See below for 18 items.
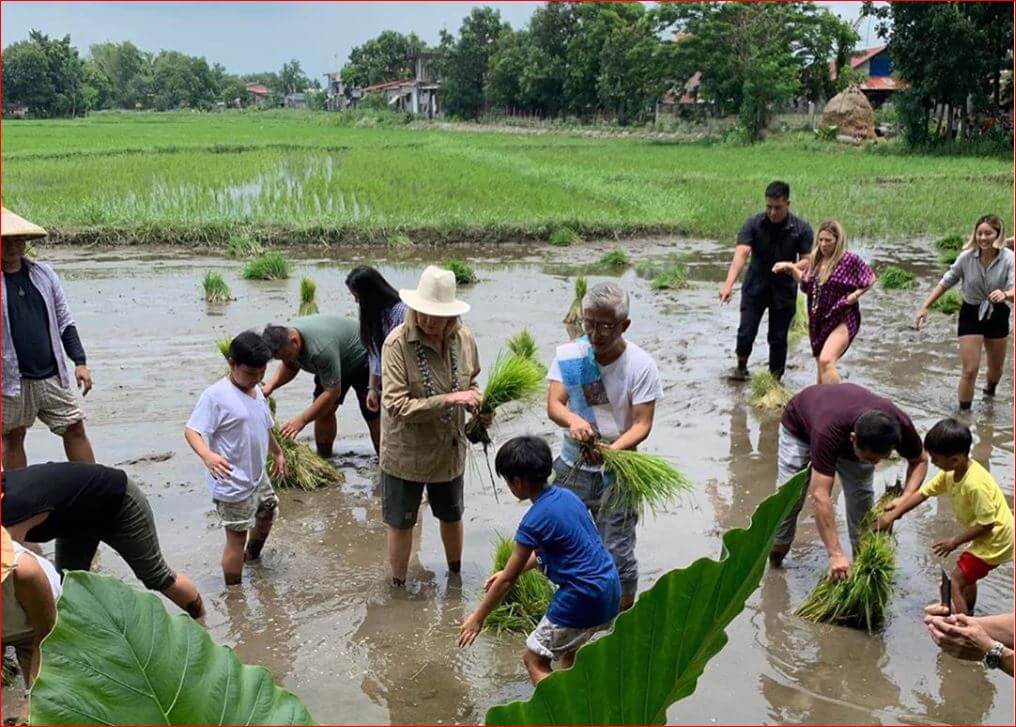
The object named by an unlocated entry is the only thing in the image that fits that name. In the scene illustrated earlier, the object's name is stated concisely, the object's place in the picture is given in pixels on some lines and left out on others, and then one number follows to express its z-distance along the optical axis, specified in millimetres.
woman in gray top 6305
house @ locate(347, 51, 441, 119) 73312
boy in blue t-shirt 3211
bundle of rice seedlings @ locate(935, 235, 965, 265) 14197
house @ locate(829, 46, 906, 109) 49375
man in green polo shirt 4992
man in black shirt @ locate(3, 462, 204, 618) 3219
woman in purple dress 5770
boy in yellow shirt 3744
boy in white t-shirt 4074
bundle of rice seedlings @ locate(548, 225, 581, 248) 14953
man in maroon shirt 3693
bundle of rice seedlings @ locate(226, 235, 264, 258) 13812
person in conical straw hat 4609
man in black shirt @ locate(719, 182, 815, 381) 6703
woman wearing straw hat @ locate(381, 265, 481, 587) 4027
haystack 36219
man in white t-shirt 3723
